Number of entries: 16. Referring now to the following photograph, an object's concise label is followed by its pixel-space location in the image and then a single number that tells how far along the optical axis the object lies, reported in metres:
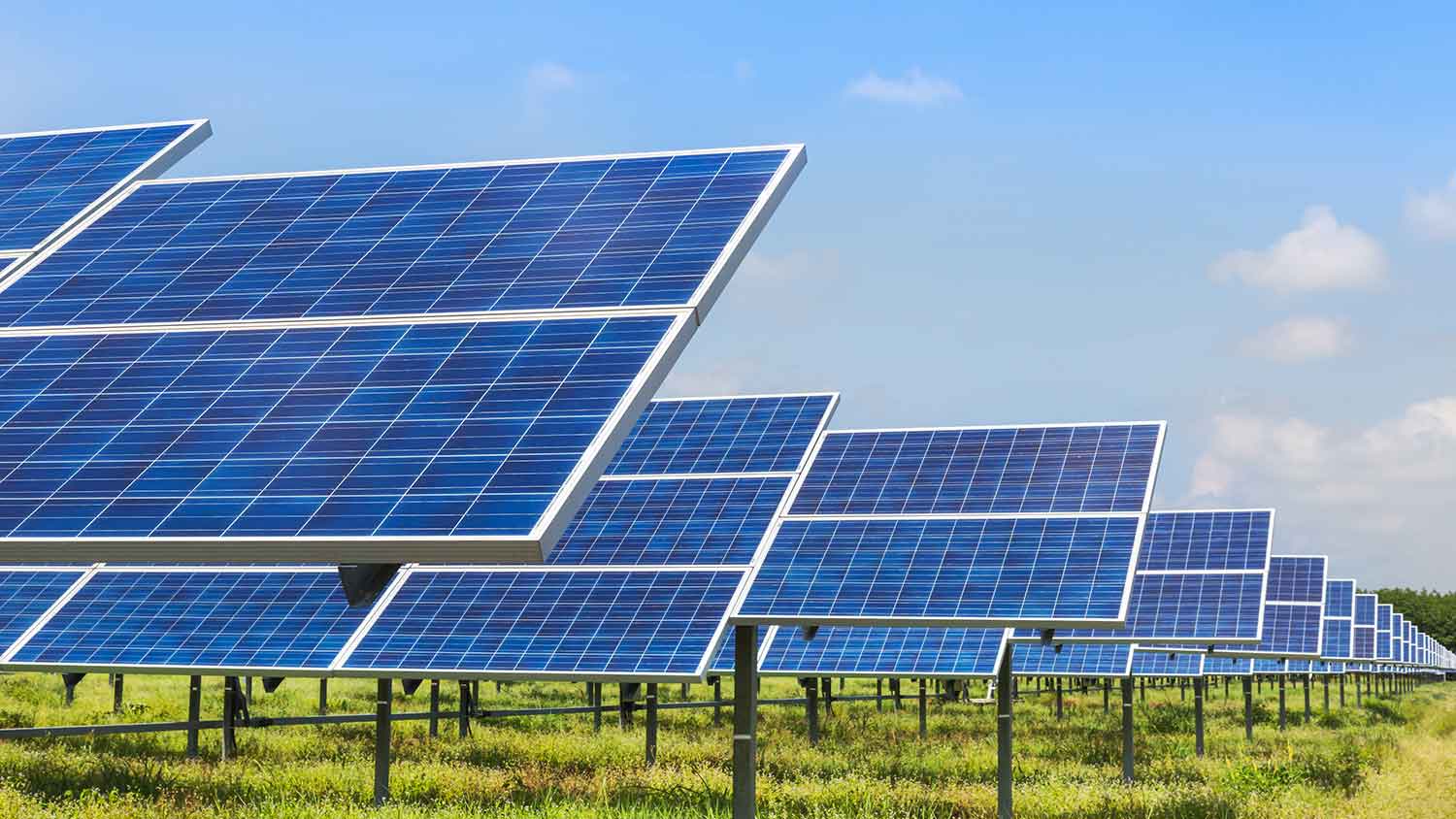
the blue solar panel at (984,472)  21.41
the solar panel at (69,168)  16.77
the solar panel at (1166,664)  42.03
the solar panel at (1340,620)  55.97
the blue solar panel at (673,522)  20.53
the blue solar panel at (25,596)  21.86
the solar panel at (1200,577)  30.78
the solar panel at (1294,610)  39.34
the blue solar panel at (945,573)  17.80
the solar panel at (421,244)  12.68
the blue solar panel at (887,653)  23.80
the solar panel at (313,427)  9.77
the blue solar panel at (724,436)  24.47
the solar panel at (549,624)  17.95
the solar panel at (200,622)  20.33
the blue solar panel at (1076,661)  35.16
